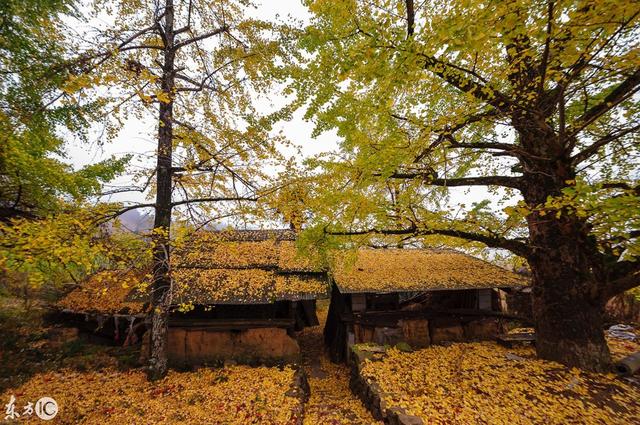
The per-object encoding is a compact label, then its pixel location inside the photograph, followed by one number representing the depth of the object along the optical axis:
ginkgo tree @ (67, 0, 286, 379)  5.79
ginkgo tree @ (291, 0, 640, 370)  2.94
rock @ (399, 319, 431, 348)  9.47
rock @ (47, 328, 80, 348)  8.67
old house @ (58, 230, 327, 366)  7.61
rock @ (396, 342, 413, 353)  7.93
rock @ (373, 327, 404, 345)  8.86
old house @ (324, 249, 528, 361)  8.85
